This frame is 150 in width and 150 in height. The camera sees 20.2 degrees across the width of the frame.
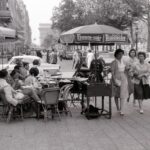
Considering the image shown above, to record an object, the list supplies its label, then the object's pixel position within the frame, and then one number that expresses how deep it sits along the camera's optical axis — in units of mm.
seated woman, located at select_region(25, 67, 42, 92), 10633
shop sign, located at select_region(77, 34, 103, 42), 11477
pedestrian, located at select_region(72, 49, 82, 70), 33969
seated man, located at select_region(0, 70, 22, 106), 9602
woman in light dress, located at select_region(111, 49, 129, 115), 10766
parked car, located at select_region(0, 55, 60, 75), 19025
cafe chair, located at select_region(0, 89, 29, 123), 9742
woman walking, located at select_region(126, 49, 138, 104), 11469
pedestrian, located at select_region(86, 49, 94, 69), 27381
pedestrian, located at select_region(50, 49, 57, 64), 34388
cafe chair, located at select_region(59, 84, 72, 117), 10469
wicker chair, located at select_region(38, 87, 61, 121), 9805
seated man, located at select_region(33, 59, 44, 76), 14067
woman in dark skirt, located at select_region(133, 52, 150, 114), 11273
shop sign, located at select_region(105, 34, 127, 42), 11547
